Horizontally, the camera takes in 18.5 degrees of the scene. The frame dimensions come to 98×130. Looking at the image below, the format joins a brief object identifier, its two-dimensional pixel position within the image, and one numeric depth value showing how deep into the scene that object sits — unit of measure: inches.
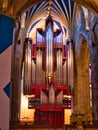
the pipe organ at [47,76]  727.1
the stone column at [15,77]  605.0
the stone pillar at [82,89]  684.1
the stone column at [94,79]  543.5
